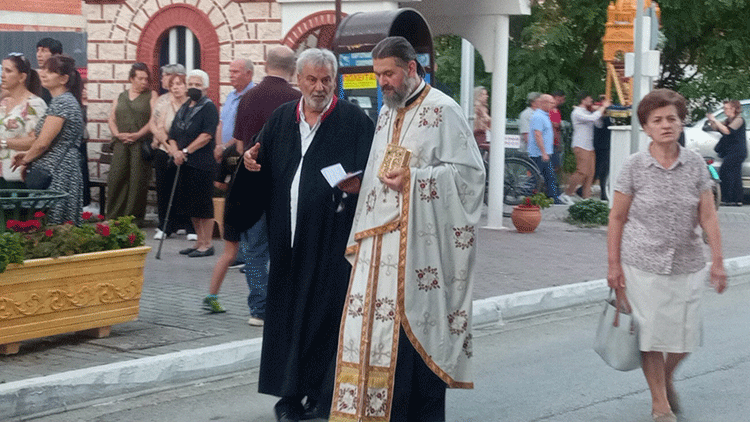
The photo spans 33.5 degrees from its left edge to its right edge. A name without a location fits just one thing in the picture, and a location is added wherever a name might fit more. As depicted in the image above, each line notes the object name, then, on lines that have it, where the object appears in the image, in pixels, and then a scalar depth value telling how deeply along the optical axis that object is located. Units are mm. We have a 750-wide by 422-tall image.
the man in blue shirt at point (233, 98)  11211
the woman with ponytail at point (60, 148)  8516
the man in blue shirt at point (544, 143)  18219
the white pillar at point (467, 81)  18859
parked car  20391
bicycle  18062
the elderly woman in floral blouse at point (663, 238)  5910
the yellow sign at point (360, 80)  10969
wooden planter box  7039
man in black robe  5887
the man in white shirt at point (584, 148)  18938
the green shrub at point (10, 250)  6863
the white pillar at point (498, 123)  14180
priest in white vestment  5449
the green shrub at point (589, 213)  15492
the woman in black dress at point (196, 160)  11672
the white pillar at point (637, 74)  13617
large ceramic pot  14305
